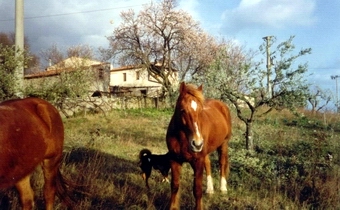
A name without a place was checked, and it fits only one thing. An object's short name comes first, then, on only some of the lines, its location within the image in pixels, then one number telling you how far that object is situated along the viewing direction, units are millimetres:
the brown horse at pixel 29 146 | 4137
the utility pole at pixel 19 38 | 8242
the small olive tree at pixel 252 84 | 8430
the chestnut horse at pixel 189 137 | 4789
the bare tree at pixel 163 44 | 39094
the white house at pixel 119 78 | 37759
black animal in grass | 6367
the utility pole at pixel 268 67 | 8680
